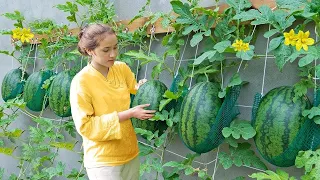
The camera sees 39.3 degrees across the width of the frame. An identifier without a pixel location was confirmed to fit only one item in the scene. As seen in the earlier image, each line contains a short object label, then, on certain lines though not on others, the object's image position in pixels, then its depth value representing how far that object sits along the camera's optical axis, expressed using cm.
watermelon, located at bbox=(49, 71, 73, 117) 312
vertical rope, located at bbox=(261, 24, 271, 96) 221
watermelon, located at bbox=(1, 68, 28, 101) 376
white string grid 219
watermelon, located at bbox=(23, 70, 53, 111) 349
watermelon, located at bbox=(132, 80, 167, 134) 237
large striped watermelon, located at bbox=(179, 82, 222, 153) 209
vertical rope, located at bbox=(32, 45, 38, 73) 397
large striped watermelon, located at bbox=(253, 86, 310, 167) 183
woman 206
